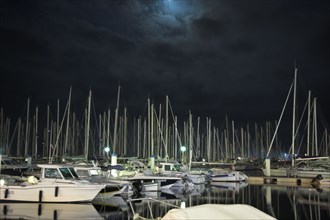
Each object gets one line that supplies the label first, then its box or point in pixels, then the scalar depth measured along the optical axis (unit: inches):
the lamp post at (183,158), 3036.4
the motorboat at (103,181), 1424.7
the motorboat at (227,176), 2714.1
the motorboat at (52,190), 1295.5
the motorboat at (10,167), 2610.0
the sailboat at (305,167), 2603.3
